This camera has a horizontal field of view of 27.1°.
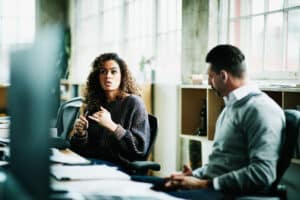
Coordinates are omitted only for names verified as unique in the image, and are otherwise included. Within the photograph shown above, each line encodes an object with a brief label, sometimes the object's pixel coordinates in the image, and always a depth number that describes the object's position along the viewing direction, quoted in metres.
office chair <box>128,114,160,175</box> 3.16
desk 2.09
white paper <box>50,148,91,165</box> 2.69
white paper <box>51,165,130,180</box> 2.34
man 2.26
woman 3.32
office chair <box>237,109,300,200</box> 2.33
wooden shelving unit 4.32
